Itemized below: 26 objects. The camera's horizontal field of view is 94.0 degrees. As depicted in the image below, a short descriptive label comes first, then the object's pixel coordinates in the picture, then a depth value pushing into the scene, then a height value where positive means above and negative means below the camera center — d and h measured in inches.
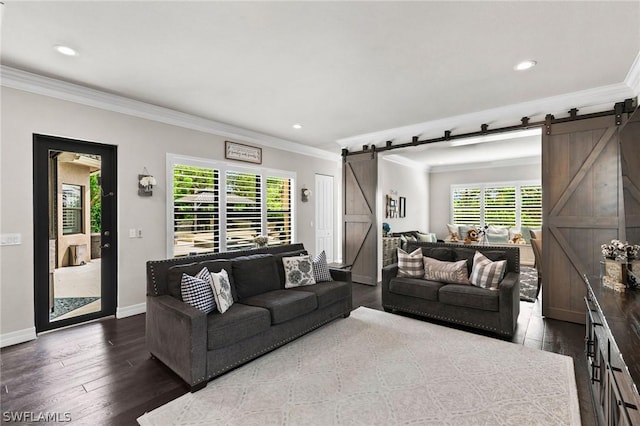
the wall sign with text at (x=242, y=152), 201.6 +41.6
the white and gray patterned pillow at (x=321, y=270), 150.7 -29.9
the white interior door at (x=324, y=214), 273.0 -2.7
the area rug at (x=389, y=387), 78.9 -54.1
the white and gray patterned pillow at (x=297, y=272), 141.8 -29.2
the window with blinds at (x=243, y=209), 202.4 +1.6
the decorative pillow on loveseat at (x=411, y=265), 159.2 -28.9
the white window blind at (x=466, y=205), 345.7 +6.9
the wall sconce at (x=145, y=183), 159.3 +15.2
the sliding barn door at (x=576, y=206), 140.3 +2.4
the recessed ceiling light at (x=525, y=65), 113.7 +56.7
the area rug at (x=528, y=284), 187.2 -53.9
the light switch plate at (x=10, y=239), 120.9 -11.4
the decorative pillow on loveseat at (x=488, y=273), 136.5 -28.9
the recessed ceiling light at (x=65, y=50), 104.2 +57.4
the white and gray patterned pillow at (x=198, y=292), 102.0 -28.2
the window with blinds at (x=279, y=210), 230.8 +1.0
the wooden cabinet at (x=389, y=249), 253.3 -33.4
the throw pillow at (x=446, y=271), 147.2 -30.5
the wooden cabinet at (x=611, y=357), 47.2 -29.5
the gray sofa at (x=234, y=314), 91.9 -37.3
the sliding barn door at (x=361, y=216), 226.1 -3.9
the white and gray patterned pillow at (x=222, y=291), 106.7 -29.3
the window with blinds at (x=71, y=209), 141.4 +1.2
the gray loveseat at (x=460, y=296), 128.5 -39.8
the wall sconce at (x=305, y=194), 253.6 +14.6
